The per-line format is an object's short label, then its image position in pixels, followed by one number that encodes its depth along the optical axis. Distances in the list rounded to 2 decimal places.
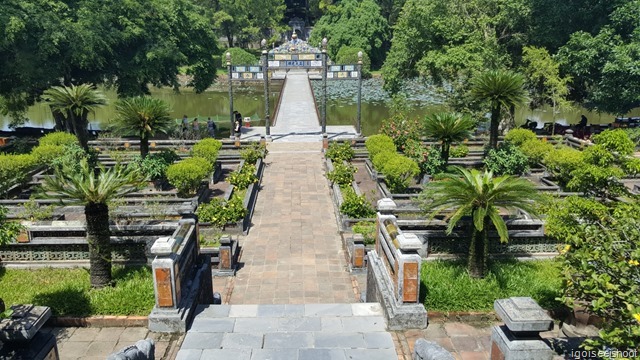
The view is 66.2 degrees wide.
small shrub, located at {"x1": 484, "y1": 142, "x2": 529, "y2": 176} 16.78
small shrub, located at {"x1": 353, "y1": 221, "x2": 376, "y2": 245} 12.09
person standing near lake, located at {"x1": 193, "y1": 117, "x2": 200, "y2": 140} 24.83
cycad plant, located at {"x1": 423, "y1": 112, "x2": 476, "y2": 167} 15.82
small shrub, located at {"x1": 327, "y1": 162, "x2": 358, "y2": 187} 16.50
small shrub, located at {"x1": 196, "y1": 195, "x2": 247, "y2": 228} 13.33
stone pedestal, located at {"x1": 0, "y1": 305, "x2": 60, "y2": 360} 5.71
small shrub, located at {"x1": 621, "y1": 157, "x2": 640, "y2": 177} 10.03
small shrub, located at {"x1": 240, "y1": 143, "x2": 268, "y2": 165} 19.45
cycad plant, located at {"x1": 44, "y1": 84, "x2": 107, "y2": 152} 16.14
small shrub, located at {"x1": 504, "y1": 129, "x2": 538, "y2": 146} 19.30
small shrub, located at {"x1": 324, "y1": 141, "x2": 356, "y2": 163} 19.97
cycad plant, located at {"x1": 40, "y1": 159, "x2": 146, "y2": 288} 8.58
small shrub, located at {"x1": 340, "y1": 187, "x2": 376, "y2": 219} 13.70
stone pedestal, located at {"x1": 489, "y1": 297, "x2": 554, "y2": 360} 6.00
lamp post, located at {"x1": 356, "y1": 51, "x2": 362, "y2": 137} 24.60
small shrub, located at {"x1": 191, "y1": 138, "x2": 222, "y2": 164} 17.91
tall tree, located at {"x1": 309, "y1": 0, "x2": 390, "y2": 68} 53.47
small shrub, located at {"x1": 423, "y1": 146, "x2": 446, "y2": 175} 16.69
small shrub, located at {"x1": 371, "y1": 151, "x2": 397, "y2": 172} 16.44
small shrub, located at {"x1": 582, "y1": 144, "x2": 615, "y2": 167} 9.80
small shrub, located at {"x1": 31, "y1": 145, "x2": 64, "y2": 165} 17.77
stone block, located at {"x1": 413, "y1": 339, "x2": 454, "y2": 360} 5.71
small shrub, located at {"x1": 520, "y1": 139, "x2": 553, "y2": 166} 18.44
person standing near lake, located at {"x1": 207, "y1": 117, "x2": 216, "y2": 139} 26.64
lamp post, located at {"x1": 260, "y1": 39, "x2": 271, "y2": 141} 24.98
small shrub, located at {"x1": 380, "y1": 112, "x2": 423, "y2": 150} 19.52
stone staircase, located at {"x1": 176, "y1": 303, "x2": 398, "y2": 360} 6.76
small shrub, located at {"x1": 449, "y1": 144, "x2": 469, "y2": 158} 19.56
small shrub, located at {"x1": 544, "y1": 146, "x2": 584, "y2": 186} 16.44
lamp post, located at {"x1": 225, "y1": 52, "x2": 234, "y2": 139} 24.34
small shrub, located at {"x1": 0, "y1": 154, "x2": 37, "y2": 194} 16.14
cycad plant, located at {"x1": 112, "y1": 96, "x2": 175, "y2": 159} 16.14
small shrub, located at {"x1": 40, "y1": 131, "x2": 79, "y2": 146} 18.81
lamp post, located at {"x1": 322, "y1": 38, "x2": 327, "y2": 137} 24.59
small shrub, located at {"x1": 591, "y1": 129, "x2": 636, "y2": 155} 9.71
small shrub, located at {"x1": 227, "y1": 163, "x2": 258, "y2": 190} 16.56
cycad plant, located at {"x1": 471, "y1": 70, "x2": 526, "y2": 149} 15.78
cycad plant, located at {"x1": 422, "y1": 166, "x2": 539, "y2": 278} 8.84
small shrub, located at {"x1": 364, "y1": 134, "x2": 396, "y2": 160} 18.03
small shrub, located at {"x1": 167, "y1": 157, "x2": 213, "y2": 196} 15.23
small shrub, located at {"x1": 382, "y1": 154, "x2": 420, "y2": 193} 15.36
